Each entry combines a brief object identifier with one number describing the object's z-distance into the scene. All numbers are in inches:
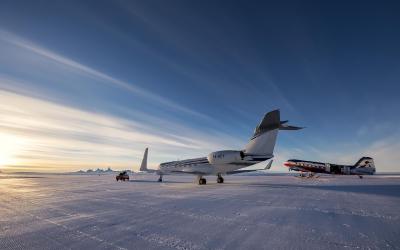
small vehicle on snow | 1893.5
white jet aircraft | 1055.0
